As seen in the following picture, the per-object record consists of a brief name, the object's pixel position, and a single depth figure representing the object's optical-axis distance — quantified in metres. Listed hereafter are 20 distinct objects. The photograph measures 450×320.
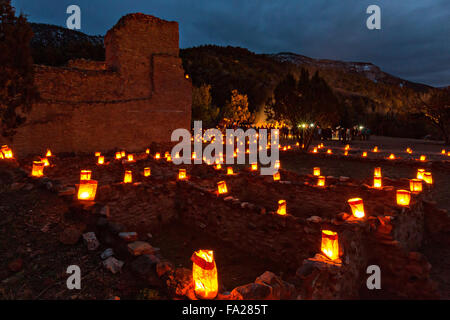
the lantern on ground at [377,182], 7.21
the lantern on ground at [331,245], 3.93
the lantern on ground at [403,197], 6.04
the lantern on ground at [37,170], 7.16
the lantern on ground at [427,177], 8.33
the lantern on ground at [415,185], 6.67
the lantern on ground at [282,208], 5.78
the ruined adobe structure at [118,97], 11.88
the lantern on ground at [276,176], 9.60
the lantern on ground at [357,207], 5.27
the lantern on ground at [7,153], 8.88
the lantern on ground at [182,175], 8.26
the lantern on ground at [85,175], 6.17
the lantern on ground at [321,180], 8.05
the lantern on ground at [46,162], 9.08
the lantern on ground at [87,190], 5.55
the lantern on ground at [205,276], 2.96
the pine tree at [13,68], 8.55
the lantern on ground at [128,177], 7.68
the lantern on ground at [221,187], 7.05
